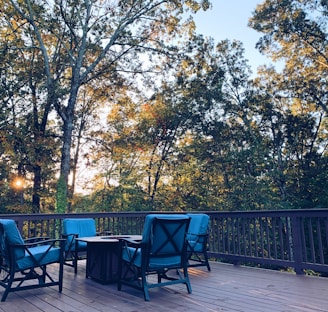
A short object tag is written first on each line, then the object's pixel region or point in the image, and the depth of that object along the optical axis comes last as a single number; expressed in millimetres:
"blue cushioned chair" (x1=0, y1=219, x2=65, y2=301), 3445
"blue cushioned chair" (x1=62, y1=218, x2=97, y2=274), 5043
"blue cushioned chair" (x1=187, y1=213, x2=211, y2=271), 4844
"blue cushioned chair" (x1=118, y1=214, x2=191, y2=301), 3475
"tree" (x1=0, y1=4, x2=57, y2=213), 12305
